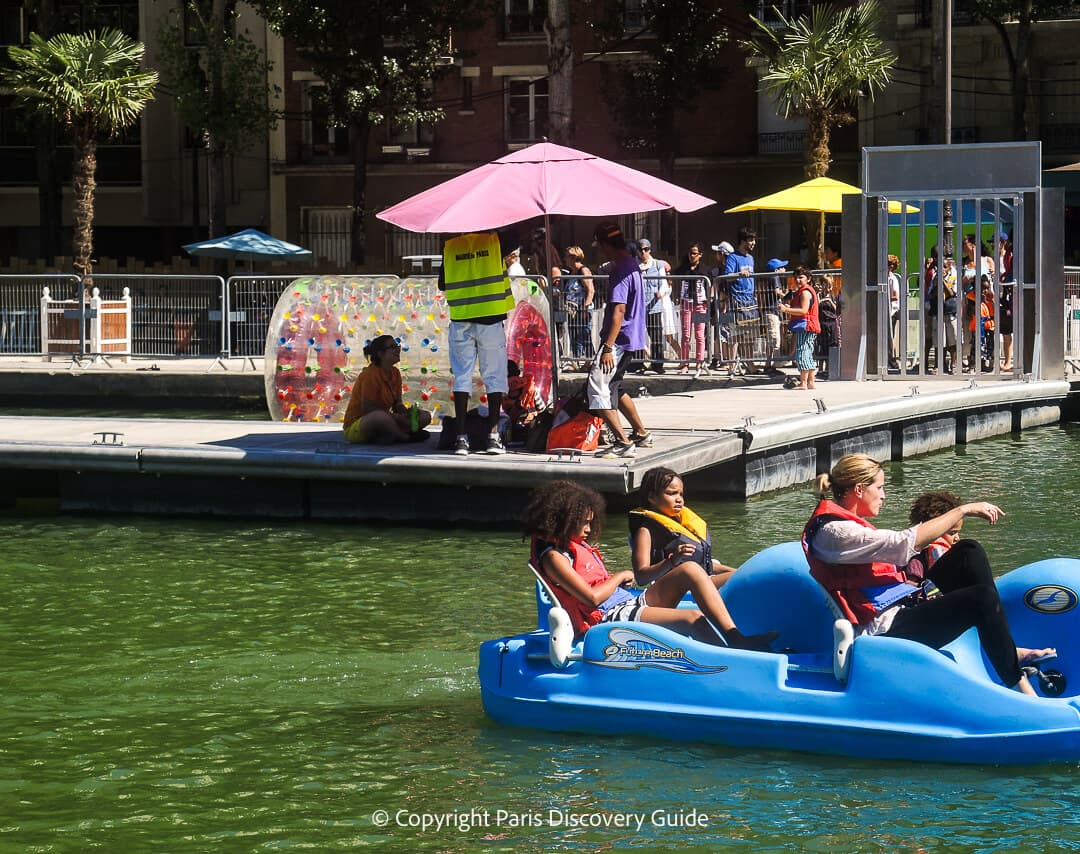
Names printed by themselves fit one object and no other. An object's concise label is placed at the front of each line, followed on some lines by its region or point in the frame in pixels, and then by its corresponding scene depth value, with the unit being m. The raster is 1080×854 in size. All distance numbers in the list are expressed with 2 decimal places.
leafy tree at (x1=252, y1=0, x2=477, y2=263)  38.12
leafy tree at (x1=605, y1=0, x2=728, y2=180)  39.53
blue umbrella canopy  34.84
